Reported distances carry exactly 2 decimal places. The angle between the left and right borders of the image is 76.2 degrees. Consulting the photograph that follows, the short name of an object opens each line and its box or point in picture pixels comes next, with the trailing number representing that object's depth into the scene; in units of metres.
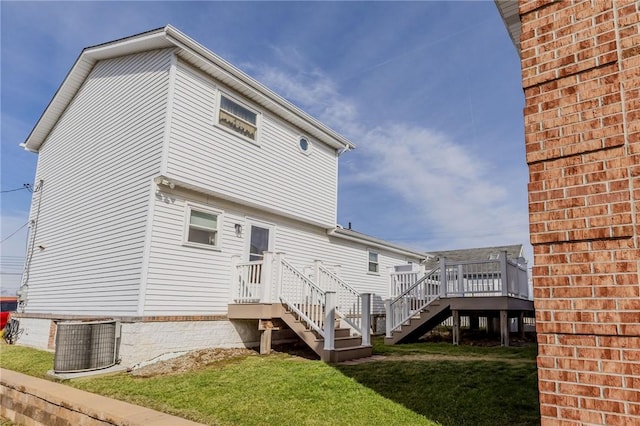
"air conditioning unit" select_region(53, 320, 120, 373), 7.43
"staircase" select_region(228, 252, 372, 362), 8.13
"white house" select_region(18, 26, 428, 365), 8.91
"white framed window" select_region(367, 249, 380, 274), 16.62
